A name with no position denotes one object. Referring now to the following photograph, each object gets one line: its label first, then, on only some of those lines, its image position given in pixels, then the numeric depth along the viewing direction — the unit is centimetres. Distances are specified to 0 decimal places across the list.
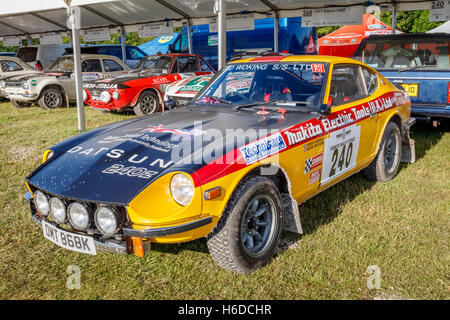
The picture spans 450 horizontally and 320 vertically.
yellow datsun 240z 241
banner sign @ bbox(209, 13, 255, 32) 1160
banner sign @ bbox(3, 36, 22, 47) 1728
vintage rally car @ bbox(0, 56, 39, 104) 1182
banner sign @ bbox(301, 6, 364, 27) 1012
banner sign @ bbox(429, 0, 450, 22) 931
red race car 866
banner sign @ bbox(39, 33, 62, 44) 1585
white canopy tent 771
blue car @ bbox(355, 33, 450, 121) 591
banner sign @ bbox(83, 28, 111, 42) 1462
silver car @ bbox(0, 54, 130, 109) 1033
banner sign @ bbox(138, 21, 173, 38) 1307
